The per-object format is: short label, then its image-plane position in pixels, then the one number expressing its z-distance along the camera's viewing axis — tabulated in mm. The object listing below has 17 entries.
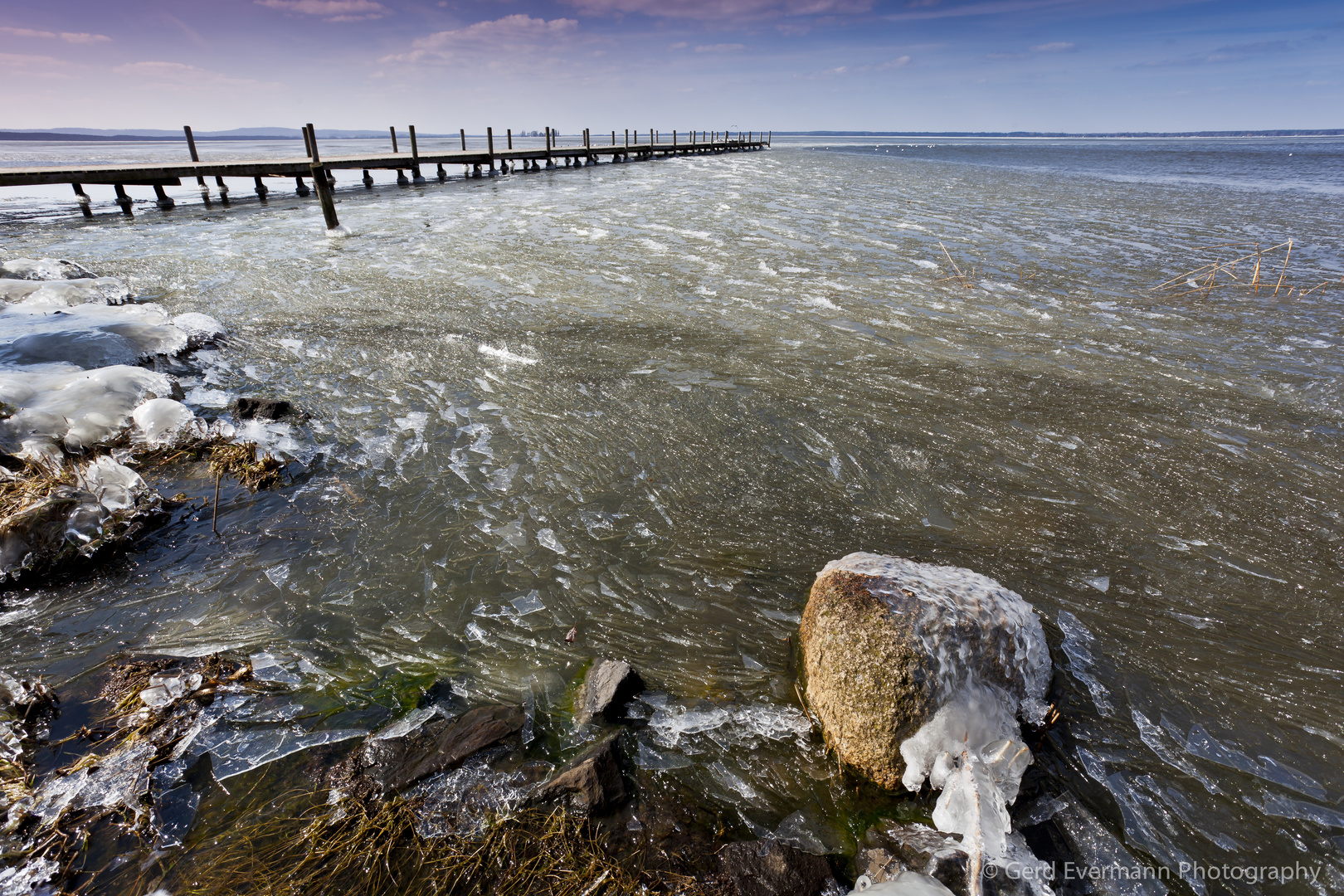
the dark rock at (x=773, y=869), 2568
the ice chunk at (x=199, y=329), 8578
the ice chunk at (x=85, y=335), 6965
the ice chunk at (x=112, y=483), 4656
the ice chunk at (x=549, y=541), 4762
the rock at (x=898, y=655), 2971
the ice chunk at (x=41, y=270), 11188
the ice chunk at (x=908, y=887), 2418
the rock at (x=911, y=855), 2576
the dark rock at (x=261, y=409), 6301
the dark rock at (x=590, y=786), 2848
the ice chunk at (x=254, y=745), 3035
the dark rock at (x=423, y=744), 2996
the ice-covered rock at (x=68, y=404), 5465
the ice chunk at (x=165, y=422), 5863
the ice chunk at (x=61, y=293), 9531
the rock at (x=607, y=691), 3363
